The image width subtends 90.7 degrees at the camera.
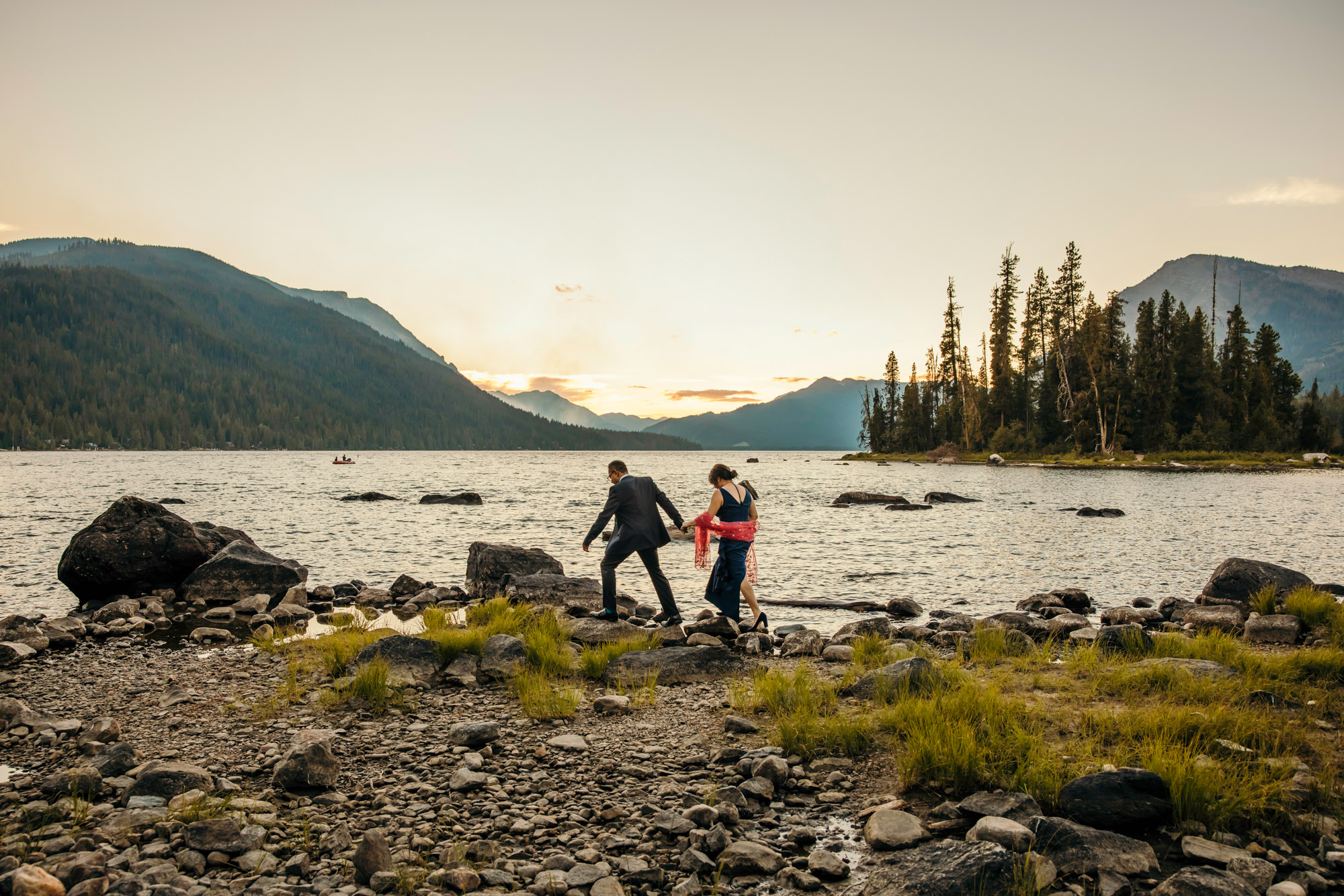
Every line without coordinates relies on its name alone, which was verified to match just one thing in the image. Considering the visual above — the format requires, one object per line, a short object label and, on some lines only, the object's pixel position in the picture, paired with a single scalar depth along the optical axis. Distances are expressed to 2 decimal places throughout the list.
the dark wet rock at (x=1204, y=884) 4.17
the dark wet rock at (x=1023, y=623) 12.54
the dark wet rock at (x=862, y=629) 12.51
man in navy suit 12.49
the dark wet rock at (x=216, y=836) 5.06
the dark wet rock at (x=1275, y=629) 11.30
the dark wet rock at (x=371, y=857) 4.69
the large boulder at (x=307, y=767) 6.12
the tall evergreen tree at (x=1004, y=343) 103.06
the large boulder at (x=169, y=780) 5.94
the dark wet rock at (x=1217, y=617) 12.53
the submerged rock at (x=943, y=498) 49.75
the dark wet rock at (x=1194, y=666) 8.41
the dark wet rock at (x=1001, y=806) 5.28
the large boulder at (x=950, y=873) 4.30
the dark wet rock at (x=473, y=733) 7.31
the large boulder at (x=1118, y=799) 5.18
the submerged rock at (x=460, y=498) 52.22
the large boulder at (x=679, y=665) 9.96
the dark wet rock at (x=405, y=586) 17.86
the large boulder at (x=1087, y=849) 4.62
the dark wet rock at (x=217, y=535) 19.31
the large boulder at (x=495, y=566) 17.80
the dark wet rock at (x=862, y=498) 50.28
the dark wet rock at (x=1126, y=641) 10.26
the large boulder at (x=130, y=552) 16.67
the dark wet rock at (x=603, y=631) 11.91
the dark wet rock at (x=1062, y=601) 16.08
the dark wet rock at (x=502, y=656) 9.97
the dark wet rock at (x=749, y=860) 4.89
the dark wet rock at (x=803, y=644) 11.63
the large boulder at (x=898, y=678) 8.27
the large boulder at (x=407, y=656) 9.66
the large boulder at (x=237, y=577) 16.78
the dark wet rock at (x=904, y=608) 16.12
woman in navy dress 12.77
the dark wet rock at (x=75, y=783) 5.95
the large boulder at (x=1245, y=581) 14.56
